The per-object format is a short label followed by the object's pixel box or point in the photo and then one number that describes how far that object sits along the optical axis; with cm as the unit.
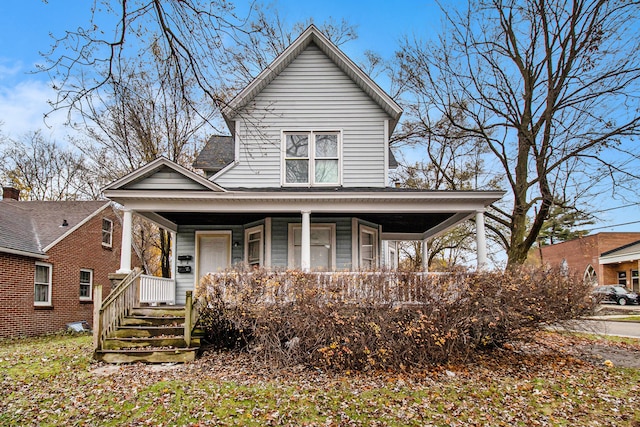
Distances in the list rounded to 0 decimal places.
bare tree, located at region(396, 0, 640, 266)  1366
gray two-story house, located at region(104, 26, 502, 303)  1247
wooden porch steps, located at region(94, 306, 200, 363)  838
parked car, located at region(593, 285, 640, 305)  3011
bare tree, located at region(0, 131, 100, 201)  2667
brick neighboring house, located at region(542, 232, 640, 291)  3347
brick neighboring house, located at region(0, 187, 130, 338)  1470
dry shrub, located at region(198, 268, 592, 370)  791
